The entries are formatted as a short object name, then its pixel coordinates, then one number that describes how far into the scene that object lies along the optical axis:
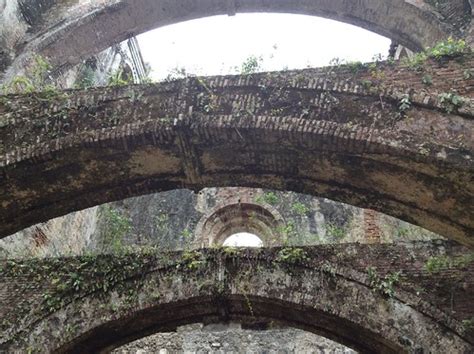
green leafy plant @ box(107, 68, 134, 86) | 5.39
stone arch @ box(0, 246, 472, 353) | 5.69
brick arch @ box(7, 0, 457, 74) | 8.62
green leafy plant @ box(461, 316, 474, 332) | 5.36
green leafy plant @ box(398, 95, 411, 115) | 4.68
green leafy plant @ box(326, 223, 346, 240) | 11.34
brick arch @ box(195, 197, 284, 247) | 12.66
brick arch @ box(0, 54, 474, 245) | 4.61
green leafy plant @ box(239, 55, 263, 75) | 5.33
